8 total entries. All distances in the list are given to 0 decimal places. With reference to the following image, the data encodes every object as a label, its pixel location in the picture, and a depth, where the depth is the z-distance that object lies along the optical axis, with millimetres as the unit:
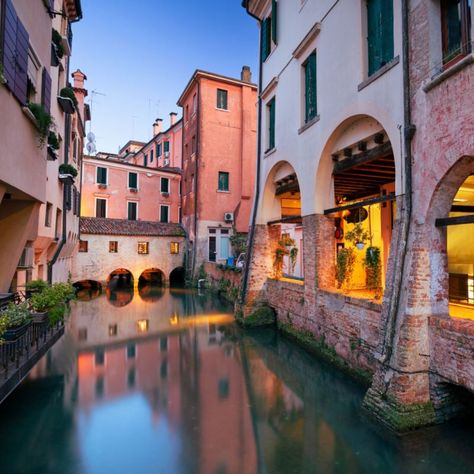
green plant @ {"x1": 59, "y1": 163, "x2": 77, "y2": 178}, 12102
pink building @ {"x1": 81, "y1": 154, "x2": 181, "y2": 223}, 24359
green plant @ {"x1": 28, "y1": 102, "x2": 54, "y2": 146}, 5777
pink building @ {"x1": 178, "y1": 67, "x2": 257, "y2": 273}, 23047
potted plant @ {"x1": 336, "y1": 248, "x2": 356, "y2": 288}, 8477
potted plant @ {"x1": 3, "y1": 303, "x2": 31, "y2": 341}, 5016
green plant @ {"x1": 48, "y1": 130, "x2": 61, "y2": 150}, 7307
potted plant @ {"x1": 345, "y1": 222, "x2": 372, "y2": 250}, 8367
